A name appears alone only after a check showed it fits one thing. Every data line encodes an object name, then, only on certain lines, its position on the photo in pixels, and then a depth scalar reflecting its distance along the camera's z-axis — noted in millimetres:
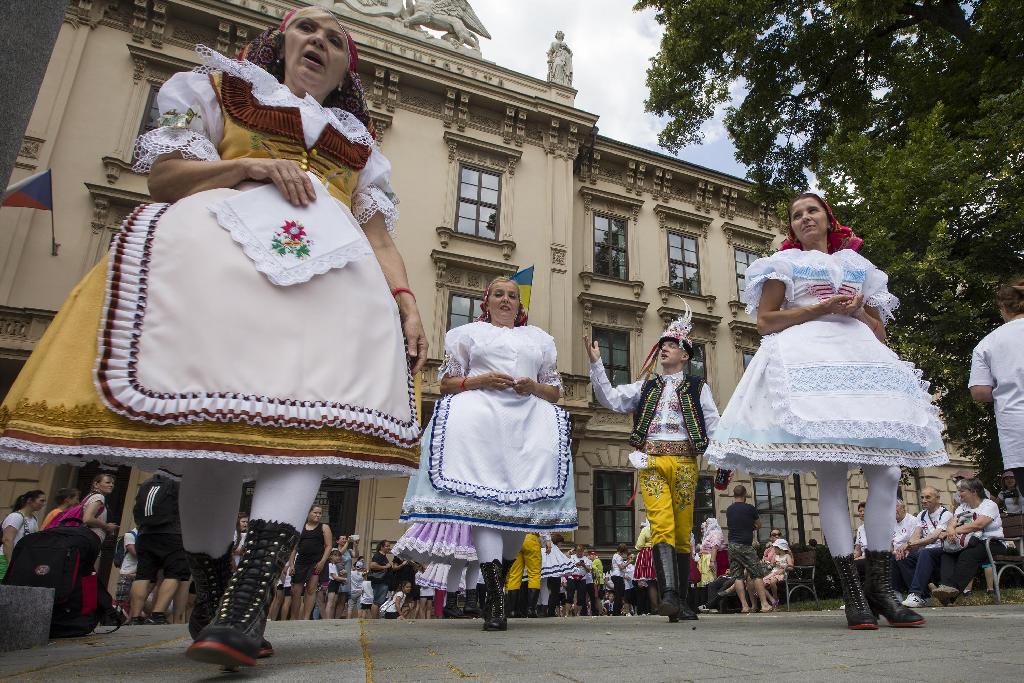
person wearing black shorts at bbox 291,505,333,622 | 8883
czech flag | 11195
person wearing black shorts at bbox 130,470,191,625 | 6855
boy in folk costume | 4484
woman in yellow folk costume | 1708
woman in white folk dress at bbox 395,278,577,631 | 4008
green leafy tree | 9812
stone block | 2561
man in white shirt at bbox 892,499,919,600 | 8703
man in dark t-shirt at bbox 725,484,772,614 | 10742
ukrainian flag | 8105
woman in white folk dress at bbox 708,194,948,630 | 3109
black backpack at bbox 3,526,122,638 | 3818
